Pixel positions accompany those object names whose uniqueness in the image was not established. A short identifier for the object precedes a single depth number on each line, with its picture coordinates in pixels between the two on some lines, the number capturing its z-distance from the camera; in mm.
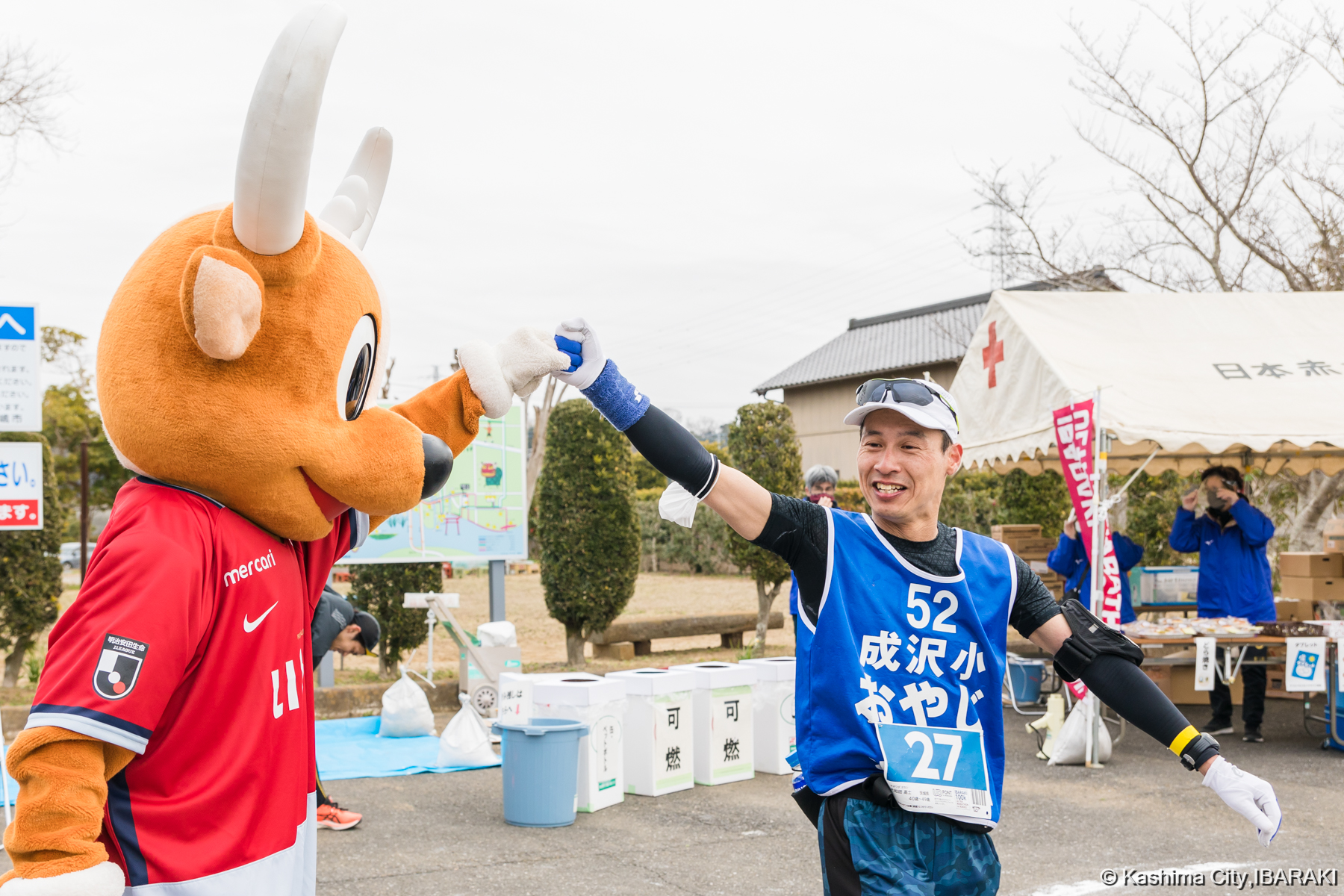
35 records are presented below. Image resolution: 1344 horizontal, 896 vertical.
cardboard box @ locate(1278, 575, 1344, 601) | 9672
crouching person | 4965
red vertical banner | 7129
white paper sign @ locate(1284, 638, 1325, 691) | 7723
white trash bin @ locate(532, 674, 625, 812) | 6250
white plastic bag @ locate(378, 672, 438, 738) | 8164
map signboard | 9234
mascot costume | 1860
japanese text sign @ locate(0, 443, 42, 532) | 7000
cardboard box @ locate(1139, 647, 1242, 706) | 9773
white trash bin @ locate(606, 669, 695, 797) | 6558
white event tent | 7516
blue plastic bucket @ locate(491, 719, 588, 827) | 5906
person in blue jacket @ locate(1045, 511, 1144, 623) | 8492
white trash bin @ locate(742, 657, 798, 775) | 7289
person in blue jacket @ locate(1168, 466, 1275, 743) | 8344
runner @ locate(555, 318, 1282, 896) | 2461
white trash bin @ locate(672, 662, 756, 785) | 6895
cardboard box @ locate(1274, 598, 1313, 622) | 9773
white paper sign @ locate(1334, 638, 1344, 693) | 7832
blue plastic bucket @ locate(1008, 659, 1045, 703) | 9681
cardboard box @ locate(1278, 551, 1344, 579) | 9680
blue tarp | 7203
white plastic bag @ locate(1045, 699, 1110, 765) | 7449
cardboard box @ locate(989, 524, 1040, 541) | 11047
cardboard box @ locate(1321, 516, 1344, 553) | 9906
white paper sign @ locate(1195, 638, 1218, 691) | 7629
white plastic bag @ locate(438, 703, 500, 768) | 7312
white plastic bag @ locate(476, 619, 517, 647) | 8358
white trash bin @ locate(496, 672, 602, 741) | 6719
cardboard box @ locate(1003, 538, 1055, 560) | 10906
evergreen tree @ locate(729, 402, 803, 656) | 12527
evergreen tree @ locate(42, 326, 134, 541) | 23719
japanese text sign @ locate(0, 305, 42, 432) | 6637
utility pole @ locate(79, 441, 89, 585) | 12961
